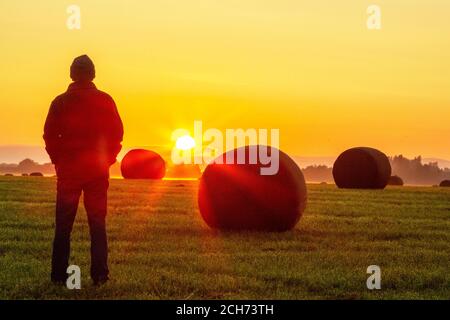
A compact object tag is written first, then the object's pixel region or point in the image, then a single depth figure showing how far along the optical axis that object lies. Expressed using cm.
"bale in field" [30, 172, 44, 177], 6141
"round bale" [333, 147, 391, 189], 4138
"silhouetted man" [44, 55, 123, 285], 952
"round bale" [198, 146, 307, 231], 1636
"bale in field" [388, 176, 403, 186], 5624
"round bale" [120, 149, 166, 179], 5374
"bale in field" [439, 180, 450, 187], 5728
